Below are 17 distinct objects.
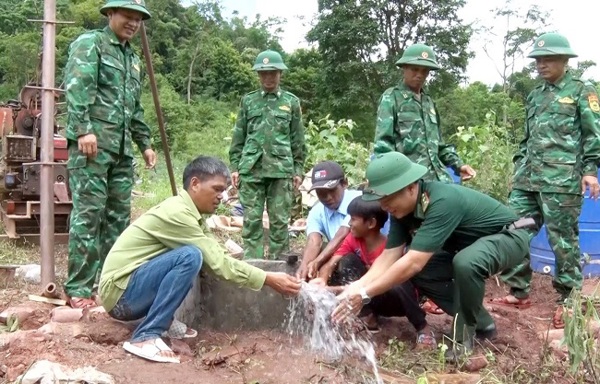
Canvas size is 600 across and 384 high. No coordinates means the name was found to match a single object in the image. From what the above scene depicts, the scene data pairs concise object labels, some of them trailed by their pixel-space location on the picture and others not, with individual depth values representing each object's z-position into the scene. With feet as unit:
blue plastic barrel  18.29
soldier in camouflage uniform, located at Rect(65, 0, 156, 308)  12.66
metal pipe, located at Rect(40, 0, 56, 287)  13.88
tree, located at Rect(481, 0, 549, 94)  74.64
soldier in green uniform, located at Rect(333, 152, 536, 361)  10.64
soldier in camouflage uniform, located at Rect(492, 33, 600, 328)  14.75
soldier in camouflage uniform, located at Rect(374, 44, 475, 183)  14.76
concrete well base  11.98
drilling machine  21.57
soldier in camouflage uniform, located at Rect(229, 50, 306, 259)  17.74
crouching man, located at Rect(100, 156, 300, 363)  10.18
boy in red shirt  12.09
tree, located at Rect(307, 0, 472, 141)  74.28
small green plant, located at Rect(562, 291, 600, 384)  9.49
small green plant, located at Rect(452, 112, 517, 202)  22.58
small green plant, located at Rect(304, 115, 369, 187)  27.81
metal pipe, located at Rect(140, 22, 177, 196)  14.93
